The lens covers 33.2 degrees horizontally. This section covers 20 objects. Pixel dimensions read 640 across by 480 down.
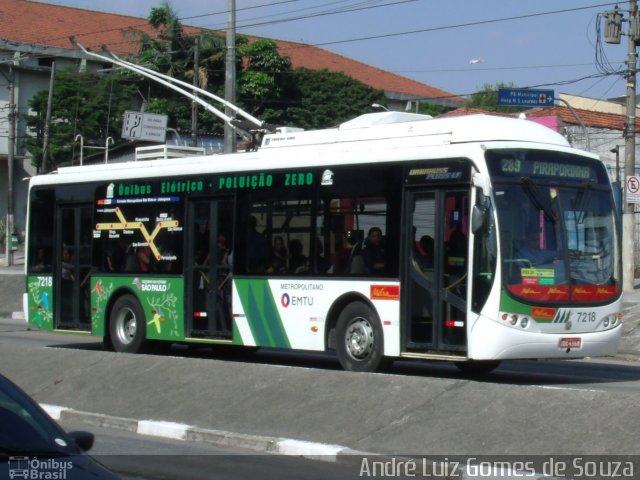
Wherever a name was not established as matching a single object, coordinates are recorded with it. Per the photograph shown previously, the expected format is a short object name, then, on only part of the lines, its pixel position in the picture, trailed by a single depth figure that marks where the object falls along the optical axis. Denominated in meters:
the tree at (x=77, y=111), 55.75
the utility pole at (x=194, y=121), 36.45
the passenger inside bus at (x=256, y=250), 15.50
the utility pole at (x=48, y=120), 45.67
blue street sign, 32.88
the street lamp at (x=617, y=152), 41.69
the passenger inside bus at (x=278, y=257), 15.15
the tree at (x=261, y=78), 57.78
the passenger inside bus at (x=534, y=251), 12.69
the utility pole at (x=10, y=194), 47.94
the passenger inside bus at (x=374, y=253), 13.82
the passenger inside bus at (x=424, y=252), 13.27
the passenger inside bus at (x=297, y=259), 14.84
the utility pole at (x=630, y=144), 28.27
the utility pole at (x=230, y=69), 27.98
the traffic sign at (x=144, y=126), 43.25
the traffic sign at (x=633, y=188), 26.44
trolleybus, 12.72
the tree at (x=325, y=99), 61.34
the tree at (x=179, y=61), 53.78
